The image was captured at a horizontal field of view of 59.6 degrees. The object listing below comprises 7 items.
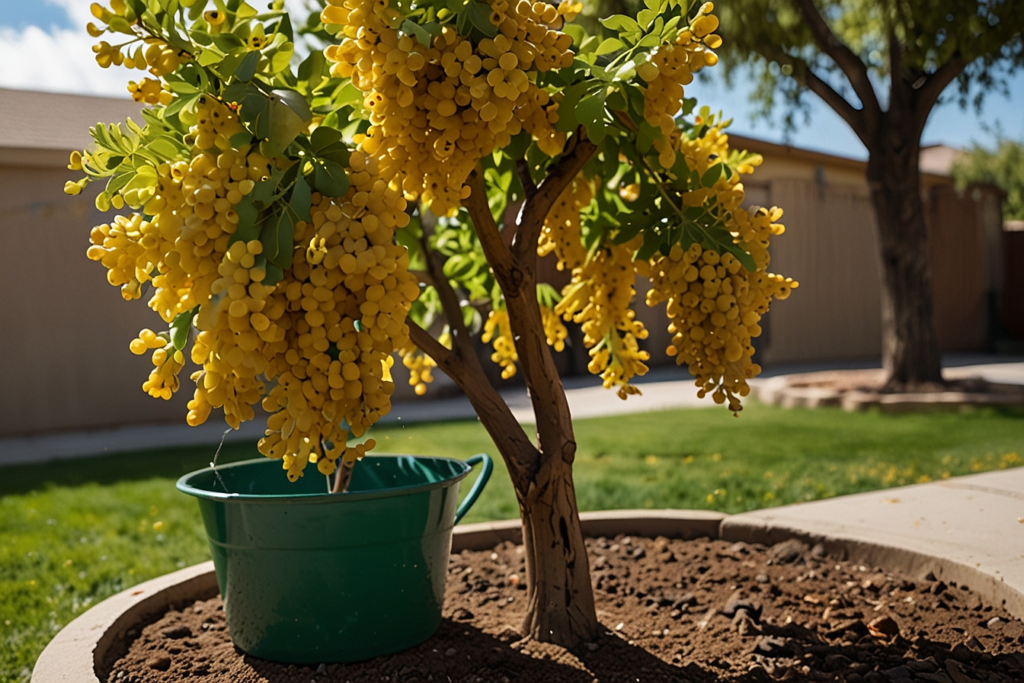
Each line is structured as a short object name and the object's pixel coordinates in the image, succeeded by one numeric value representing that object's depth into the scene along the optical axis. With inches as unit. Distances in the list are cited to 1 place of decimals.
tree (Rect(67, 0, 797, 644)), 55.1
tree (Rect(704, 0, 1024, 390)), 298.8
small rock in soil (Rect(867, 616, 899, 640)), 85.5
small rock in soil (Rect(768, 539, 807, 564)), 111.1
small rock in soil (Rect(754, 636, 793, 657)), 81.7
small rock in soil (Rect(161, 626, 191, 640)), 89.4
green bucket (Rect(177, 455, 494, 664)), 77.8
